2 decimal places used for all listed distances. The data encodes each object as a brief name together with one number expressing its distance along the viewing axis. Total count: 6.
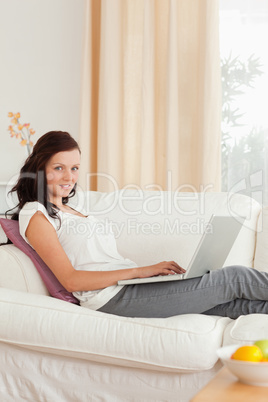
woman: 2.01
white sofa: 1.78
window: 3.31
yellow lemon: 1.19
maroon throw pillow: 2.16
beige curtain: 3.30
